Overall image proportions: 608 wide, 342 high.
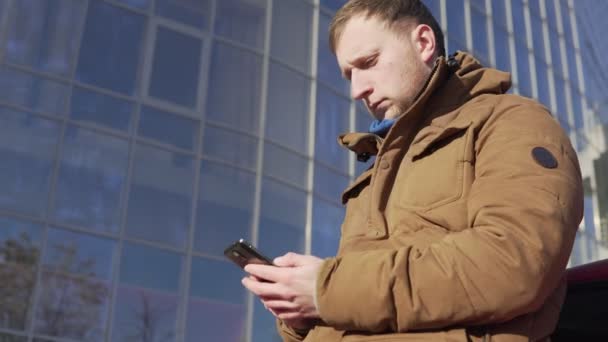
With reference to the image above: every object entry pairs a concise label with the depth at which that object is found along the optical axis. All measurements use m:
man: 1.38
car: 2.34
